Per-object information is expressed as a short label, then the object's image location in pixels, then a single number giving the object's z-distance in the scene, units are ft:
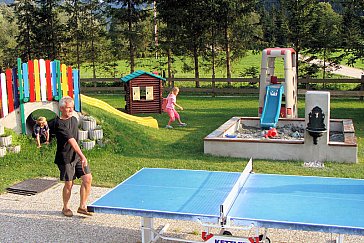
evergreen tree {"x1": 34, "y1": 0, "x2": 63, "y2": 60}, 95.25
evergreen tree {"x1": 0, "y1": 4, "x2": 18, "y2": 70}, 108.10
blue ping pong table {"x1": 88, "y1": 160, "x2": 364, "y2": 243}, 14.94
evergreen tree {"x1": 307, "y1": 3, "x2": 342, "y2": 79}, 80.79
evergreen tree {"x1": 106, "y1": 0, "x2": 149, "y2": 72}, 87.97
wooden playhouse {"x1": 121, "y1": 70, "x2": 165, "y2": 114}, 59.62
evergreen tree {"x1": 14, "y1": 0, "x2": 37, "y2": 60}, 94.27
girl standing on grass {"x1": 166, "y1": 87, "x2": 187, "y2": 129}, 47.65
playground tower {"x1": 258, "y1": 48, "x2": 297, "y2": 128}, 45.85
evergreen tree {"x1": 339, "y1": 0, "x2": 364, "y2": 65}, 66.63
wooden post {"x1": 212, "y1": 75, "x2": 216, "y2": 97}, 79.19
